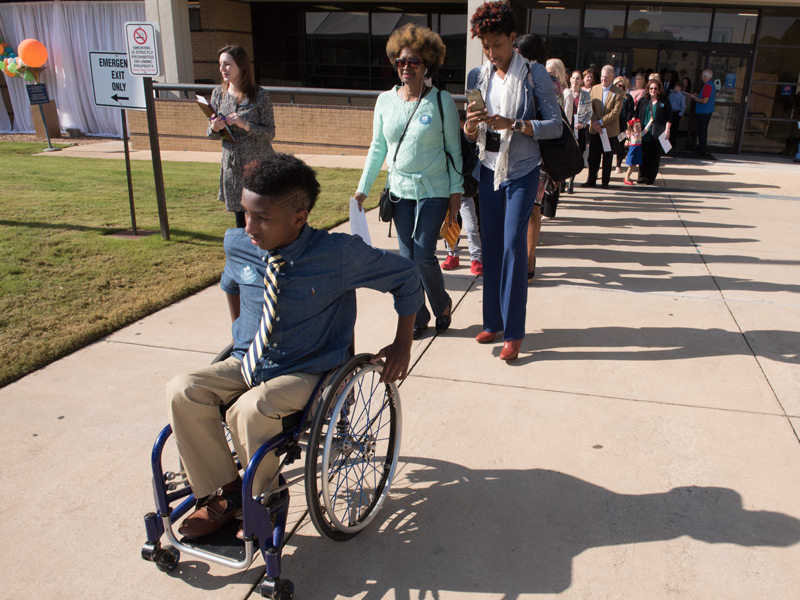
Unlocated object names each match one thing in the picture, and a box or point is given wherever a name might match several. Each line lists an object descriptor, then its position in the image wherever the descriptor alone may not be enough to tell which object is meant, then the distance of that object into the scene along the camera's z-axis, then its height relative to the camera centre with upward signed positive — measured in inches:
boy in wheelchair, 89.6 -35.3
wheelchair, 86.7 -55.2
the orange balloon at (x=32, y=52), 670.5 +16.9
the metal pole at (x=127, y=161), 266.3 -33.6
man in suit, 387.9 -16.8
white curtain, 693.3 +29.5
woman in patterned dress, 194.2 -13.4
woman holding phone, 148.3 -15.6
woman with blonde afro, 157.8 -17.1
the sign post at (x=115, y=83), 257.0 -4.3
